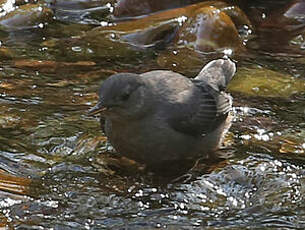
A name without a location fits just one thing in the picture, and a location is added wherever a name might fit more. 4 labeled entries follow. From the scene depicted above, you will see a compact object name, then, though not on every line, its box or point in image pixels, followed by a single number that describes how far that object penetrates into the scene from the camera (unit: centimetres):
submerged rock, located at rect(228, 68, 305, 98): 1586
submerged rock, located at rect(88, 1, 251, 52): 1875
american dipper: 1160
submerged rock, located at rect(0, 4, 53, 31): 2045
